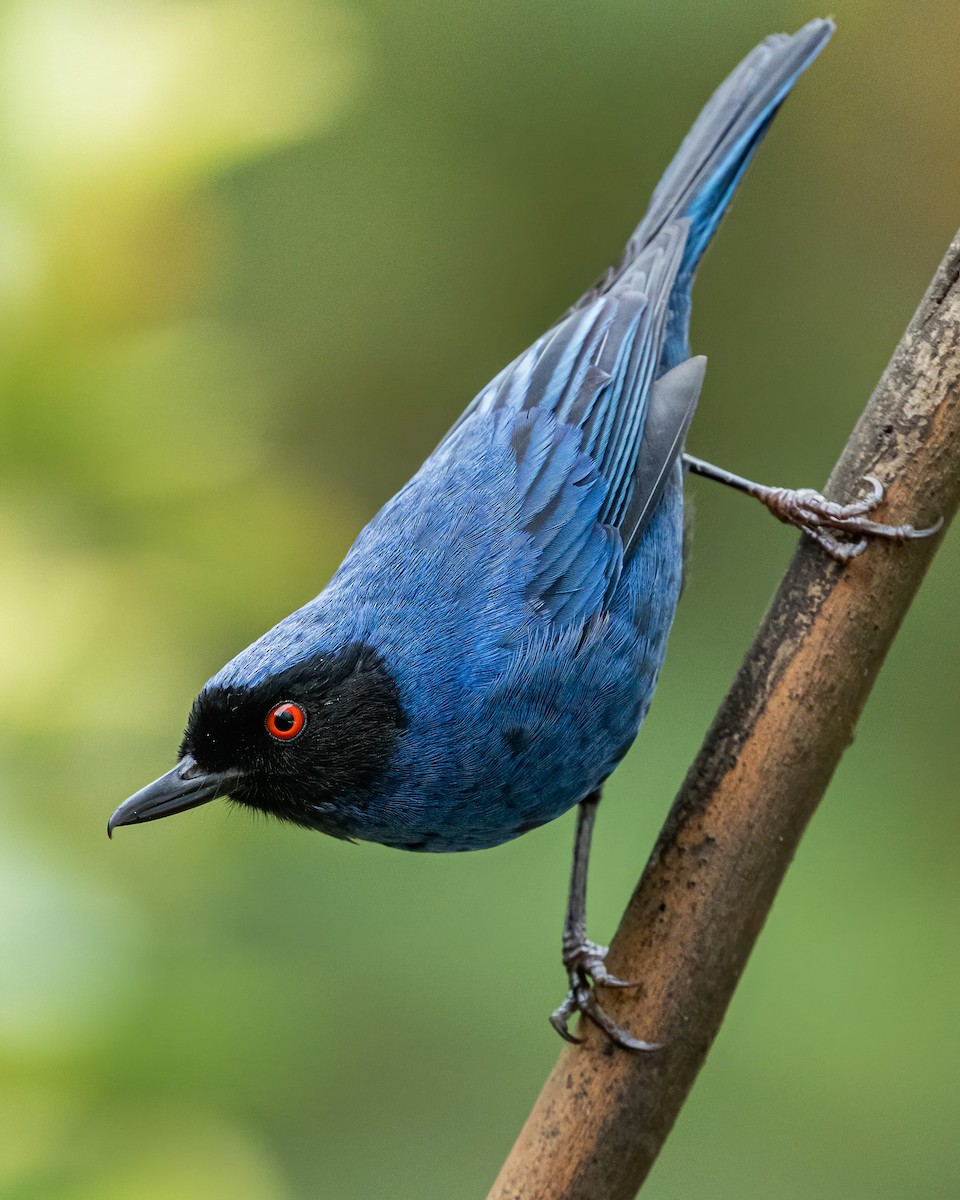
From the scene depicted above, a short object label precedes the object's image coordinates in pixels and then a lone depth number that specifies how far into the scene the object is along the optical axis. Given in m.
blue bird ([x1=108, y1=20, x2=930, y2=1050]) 5.96
